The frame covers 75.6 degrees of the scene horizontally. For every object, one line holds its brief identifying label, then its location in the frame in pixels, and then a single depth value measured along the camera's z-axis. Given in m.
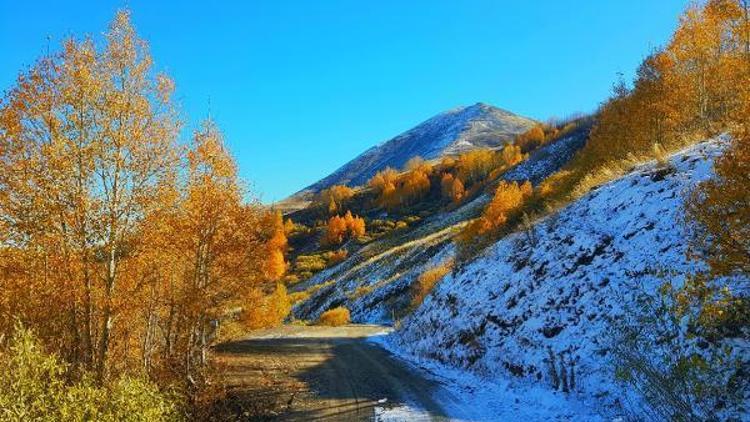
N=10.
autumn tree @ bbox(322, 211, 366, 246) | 144.88
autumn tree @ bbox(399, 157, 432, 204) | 184.25
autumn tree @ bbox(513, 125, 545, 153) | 190.12
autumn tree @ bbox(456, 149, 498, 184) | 179.88
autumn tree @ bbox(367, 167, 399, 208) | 183.81
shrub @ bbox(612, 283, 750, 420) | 8.74
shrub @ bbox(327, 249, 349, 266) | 116.21
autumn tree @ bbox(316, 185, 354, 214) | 197.25
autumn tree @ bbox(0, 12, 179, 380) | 13.40
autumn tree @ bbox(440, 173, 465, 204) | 158.01
